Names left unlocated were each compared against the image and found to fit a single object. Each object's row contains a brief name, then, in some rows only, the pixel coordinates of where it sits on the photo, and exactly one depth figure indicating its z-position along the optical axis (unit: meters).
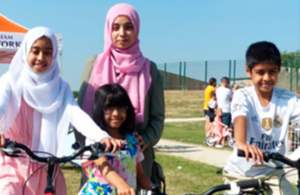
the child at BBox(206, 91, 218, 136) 15.55
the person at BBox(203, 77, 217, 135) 15.84
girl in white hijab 3.31
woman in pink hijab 3.73
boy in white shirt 3.14
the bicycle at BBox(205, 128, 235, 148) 13.88
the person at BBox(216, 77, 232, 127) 14.45
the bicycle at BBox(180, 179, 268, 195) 2.36
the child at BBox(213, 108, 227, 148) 14.04
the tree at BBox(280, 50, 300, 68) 47.06
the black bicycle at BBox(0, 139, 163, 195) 2.58
